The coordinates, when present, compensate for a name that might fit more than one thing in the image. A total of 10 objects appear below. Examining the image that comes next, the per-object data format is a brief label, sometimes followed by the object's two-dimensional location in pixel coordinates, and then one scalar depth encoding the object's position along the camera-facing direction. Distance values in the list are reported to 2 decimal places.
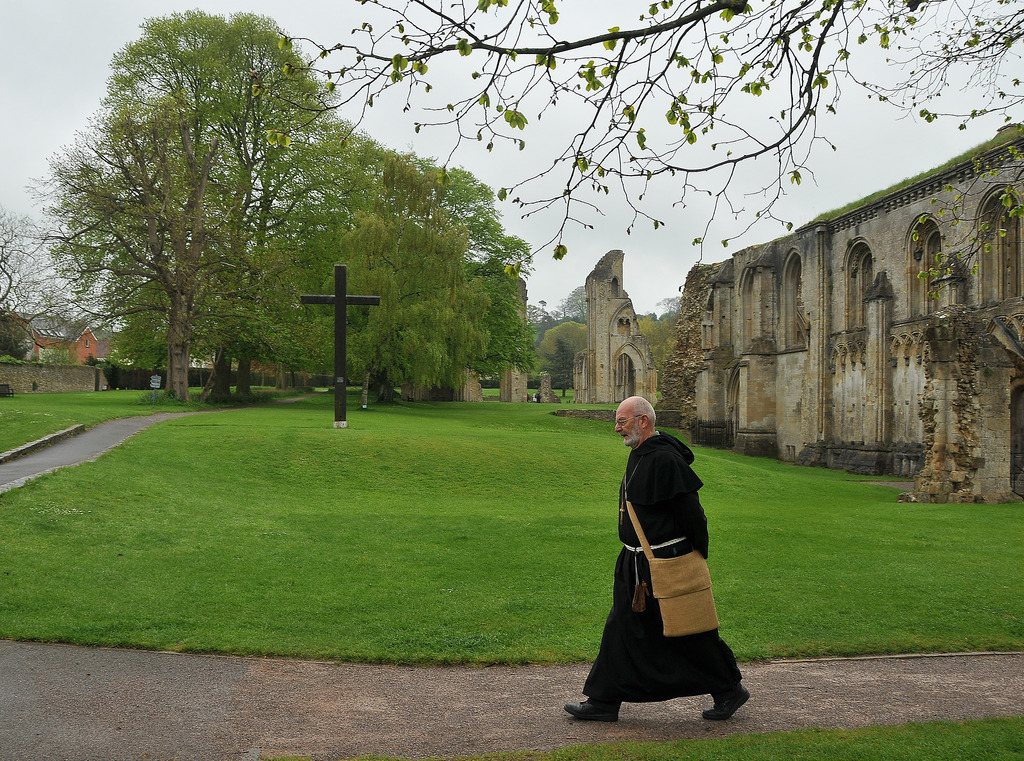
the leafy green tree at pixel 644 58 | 4.89
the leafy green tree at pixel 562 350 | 88.94
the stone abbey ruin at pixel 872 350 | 16.55
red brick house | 29.77
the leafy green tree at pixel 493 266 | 45.59
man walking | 4.97
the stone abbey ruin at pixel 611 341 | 60.75
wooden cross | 23.12
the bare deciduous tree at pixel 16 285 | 33.53
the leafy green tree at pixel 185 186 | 29.47
